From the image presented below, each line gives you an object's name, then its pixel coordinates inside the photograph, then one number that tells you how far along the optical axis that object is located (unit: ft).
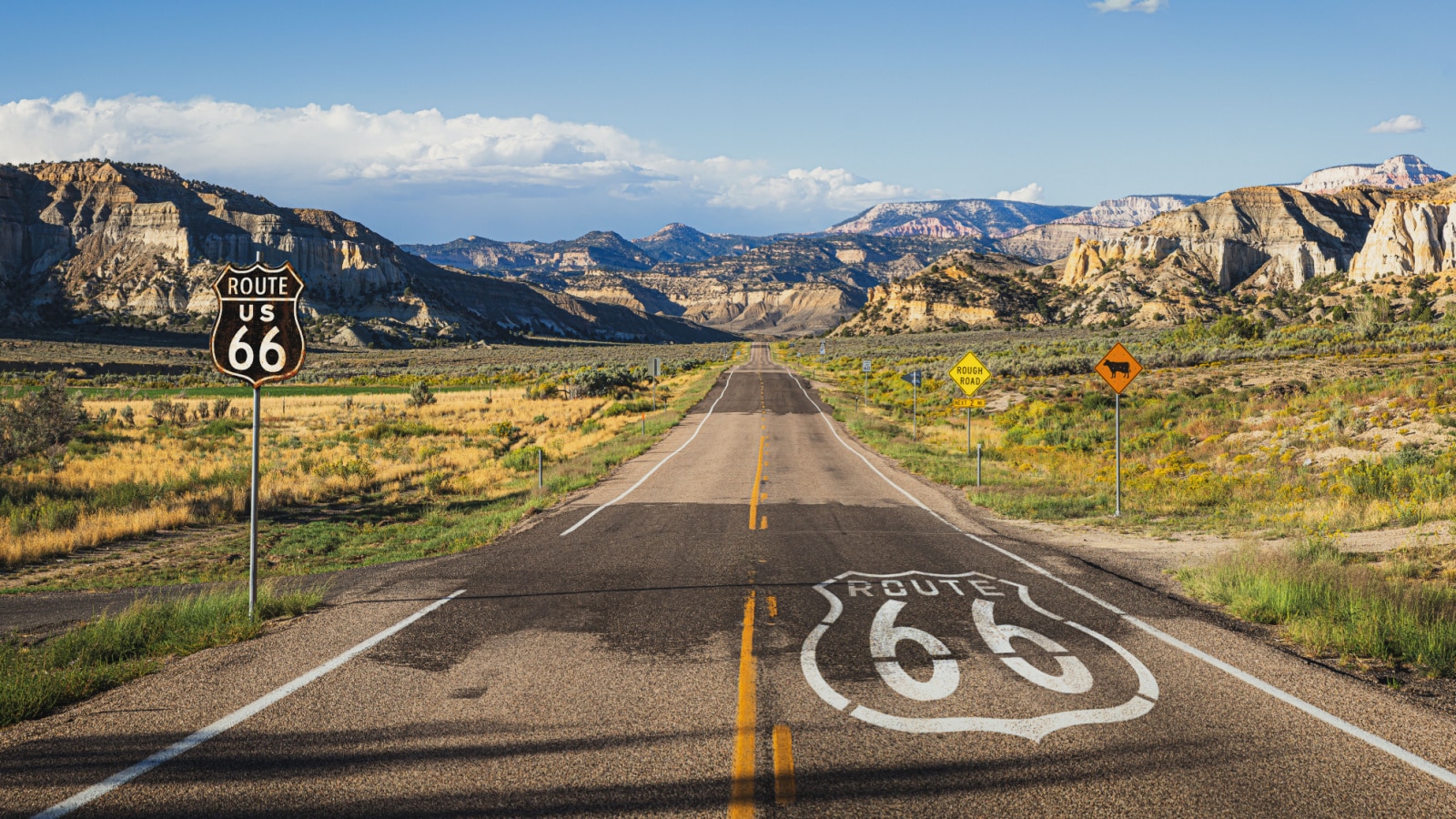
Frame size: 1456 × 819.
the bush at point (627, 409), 145.19
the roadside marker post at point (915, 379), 106.22
